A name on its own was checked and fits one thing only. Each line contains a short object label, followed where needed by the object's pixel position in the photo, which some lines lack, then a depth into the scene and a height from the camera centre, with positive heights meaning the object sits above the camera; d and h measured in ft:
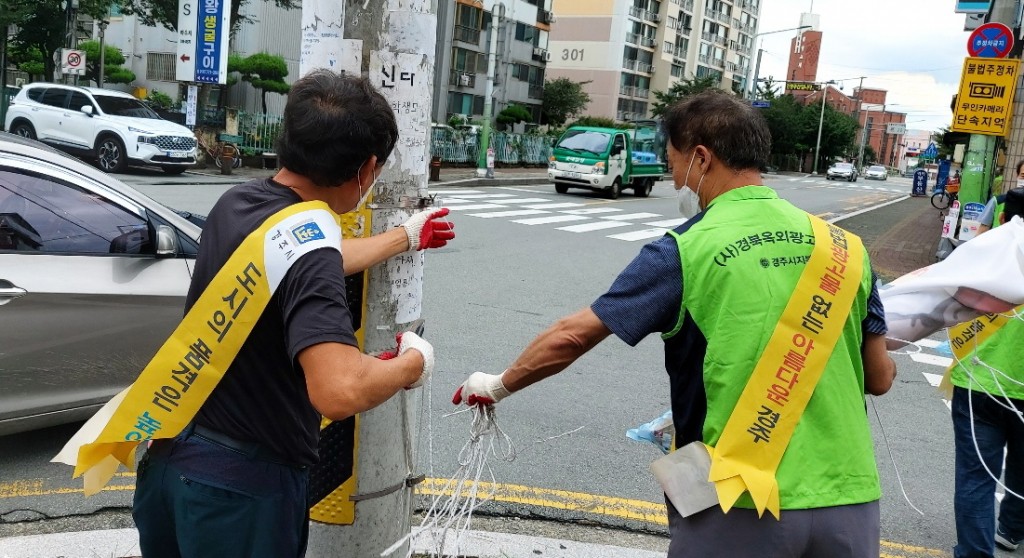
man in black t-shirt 6.29 -1.91
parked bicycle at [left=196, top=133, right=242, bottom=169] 71.82 -2.77
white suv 62.44 -1.47
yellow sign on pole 41.34 +4.56
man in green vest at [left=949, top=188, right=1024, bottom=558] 11.58 -3.33
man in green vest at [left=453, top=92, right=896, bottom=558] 6.46 -1.47
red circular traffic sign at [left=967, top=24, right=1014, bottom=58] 42.19 +7.36
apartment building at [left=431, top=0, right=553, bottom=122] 150.92 +16.43
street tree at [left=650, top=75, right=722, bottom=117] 184.14 +16.52
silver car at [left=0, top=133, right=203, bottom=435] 12.96 -2.70
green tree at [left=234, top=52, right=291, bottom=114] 107.86 +6.36
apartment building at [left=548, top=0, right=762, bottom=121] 228.02 +30.23
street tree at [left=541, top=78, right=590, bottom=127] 181.88 +10.86
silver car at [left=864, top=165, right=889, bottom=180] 236.22 +2.54
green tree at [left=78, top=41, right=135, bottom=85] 116.47 +5.62
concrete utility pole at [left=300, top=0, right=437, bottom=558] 8.93 -0.71
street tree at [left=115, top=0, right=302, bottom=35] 95.61 +11.21
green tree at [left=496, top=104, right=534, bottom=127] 140.15 +5.17
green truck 76.84 -0.51
